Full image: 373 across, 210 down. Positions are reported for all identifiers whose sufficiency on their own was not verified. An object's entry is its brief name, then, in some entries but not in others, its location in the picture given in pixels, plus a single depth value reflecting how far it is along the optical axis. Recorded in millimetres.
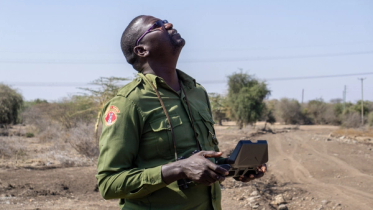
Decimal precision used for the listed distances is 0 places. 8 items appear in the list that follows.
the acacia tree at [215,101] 25070
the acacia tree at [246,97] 35312
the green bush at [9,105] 20328
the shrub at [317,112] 49656
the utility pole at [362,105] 39319
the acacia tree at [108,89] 15070
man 1770
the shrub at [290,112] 50219
